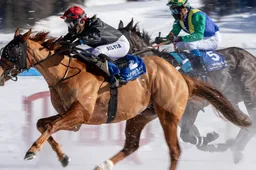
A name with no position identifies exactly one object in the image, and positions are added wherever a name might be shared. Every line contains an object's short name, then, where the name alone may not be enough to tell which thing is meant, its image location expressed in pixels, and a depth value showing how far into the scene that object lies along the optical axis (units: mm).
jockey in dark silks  13281
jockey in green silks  16891
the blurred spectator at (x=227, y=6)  32469
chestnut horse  12953
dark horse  17062
